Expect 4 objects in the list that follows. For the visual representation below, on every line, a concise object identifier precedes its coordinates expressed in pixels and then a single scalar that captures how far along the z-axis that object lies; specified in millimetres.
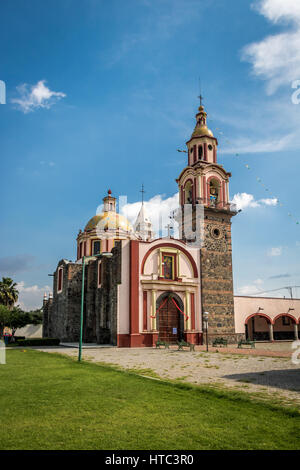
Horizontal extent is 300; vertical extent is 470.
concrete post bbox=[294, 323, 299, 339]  36531
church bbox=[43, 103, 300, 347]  25859
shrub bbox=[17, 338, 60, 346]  27250
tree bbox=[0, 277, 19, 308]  45531
